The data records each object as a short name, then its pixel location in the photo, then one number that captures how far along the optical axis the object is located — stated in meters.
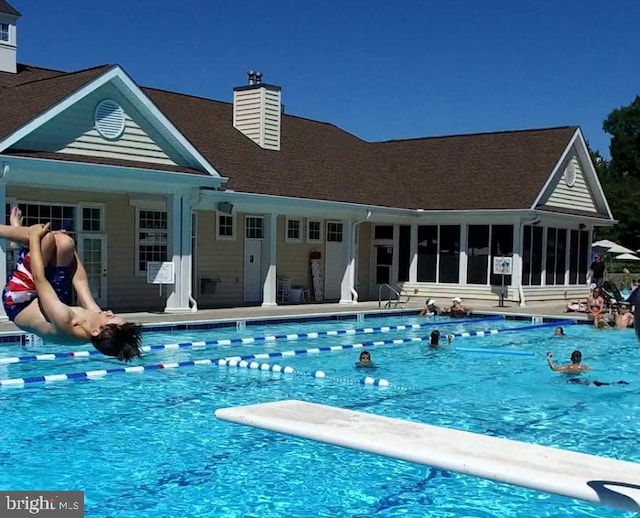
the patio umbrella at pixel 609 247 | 36.34
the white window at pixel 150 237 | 20.61
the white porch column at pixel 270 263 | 21.70
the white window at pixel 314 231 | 25.39
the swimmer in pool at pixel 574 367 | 13.33
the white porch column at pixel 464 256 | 25.75
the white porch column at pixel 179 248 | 18.91
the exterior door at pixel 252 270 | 23.48
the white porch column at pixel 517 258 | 24.70
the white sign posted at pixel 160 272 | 18.50
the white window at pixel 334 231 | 26.09
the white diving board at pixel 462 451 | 5.67
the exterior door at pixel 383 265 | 27.42
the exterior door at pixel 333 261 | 26.02
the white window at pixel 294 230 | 24.84
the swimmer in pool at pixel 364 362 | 13.80
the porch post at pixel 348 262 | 23.88
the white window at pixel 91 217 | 19.27
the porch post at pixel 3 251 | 15.70
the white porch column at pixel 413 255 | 26.89
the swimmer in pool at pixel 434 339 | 16.35
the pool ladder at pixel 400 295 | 26.16
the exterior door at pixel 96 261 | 19.27
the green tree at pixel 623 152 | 60.66
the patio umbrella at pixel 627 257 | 34.72
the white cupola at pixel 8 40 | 21.83
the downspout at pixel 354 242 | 24.02
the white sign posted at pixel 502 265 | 23.93
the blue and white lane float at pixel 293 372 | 12.52
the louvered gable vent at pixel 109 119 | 17.11
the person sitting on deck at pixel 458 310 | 22.08
